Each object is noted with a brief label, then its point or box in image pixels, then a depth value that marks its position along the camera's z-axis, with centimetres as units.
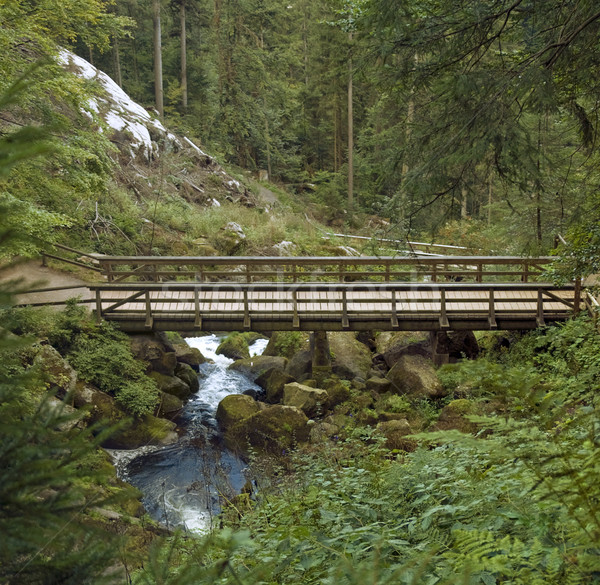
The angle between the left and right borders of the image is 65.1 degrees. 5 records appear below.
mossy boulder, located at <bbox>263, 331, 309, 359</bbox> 1259
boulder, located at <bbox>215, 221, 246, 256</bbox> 1579
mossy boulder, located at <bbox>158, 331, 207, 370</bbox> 1224
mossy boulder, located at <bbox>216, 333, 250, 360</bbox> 1333
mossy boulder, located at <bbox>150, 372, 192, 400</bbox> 1060
